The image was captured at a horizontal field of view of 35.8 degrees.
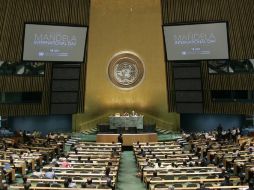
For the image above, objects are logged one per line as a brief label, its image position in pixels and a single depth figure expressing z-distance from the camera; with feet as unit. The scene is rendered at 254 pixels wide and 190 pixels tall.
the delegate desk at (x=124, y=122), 86.79
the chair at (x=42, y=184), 37.40
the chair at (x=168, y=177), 42.96
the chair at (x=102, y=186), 37.09
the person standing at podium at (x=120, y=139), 75.36
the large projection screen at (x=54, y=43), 83.76
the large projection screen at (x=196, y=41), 83.92
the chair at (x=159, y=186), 37.39
